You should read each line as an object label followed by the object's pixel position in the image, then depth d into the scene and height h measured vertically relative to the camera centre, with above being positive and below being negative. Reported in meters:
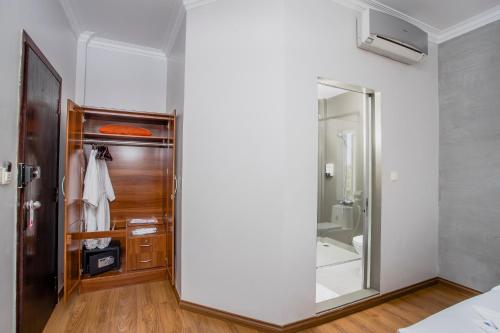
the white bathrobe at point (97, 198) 2.51 -0.31
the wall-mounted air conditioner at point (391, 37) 2.13 +1.30
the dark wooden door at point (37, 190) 1.51 -0.16
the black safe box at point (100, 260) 2.48 -0.97
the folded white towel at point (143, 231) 2.62 -0.69
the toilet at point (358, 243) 2.77 -0.85
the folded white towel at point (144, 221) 2.81 -0.61
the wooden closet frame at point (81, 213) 2.16 -0.43
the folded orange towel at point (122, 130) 2.66 +0.47
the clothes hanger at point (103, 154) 2.70 +0.19
